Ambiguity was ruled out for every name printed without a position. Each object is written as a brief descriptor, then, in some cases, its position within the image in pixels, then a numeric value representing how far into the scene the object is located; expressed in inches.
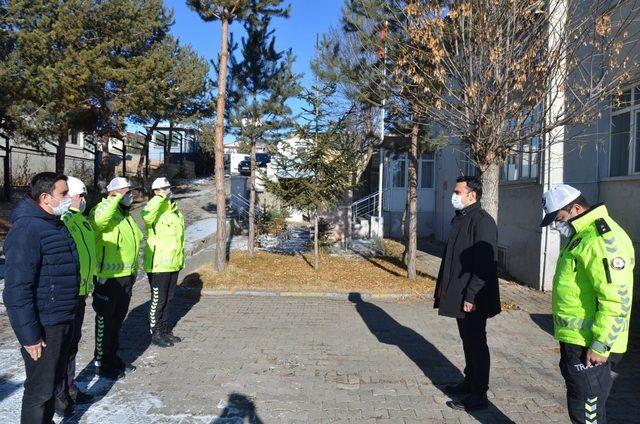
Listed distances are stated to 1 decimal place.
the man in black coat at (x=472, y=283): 159.3
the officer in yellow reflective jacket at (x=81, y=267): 143.3
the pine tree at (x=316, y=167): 415.8
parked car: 597.0
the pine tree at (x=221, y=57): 381.7
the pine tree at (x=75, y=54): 533.3
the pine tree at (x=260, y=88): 466.6
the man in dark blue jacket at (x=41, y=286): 118.7
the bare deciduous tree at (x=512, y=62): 264.7
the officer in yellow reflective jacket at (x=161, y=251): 214.1
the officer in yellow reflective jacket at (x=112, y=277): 180.1
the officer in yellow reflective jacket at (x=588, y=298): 105.7
